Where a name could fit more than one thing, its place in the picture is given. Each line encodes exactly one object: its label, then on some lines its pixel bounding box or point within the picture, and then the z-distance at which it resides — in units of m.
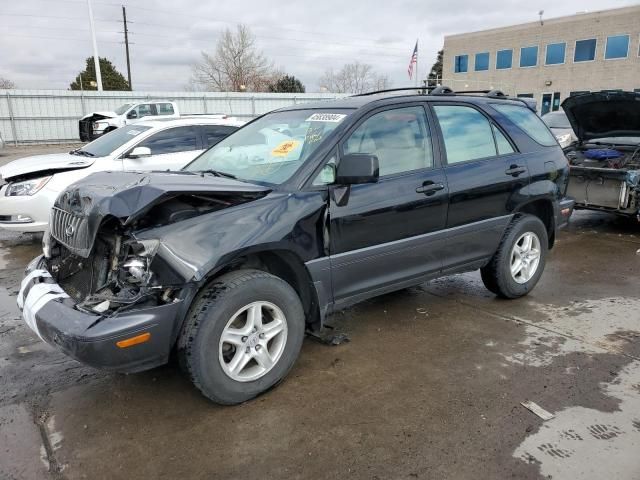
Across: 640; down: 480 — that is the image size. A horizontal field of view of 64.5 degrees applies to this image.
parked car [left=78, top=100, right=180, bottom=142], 18.31
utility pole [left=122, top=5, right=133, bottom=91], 44.28
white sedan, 6.36
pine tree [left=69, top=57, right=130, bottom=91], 52.16
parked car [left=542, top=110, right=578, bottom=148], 11.44
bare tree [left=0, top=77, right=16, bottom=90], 47.69
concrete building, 32.12
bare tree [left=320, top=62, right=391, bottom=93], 56.79
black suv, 2.71
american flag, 33.82
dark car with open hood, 6.88
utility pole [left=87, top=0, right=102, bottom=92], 27.68
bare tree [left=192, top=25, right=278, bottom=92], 45.69
